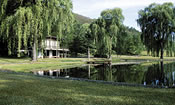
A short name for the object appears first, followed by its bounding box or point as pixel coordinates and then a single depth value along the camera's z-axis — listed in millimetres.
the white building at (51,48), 39097
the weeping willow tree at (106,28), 30344
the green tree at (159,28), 26797
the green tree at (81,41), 42062
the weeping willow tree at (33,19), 15734
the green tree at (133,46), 59159
